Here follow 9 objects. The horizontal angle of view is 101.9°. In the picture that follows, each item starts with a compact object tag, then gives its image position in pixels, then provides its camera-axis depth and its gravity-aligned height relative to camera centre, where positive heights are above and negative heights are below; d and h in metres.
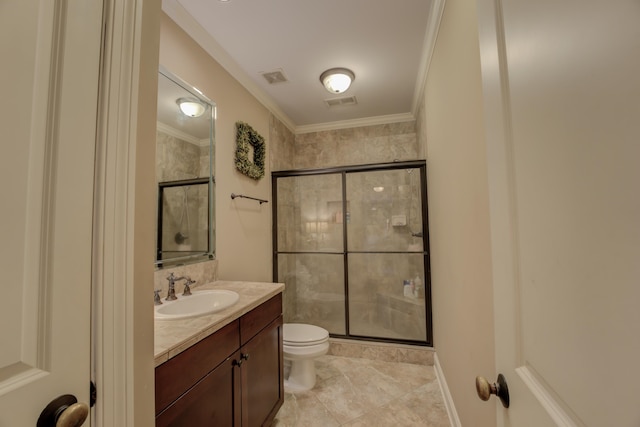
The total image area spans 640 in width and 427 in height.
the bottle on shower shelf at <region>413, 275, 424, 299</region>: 2.66 -0.63
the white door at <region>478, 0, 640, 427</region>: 0.29 +0.03
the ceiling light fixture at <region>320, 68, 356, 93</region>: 2.30 +1.33
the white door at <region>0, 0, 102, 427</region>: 0.43 +0.06
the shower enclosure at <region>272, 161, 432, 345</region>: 2.72 -0.24
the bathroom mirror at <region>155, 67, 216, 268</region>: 1.57 +0.36
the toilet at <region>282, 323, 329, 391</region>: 2.06 -1.00
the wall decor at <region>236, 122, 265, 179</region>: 2.22 +0.71
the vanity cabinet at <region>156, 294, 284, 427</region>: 0.93 -0.65
